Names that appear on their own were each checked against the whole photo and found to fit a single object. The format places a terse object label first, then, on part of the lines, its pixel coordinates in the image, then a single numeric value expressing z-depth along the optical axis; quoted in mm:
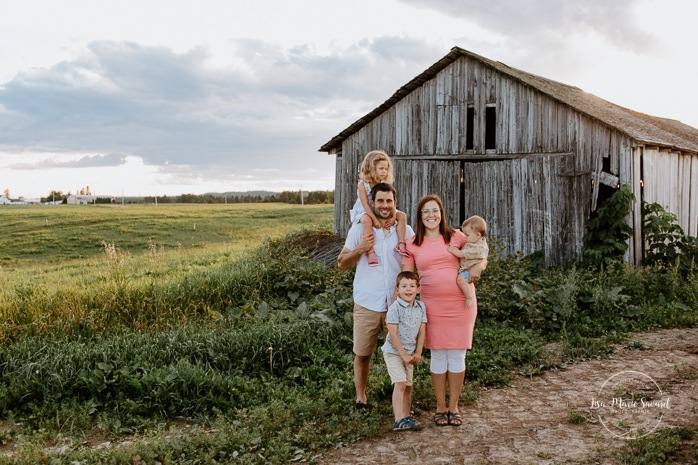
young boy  4898
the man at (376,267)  5055
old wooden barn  12305
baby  4949
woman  4980
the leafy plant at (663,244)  11180
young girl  5070
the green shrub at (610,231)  11391
